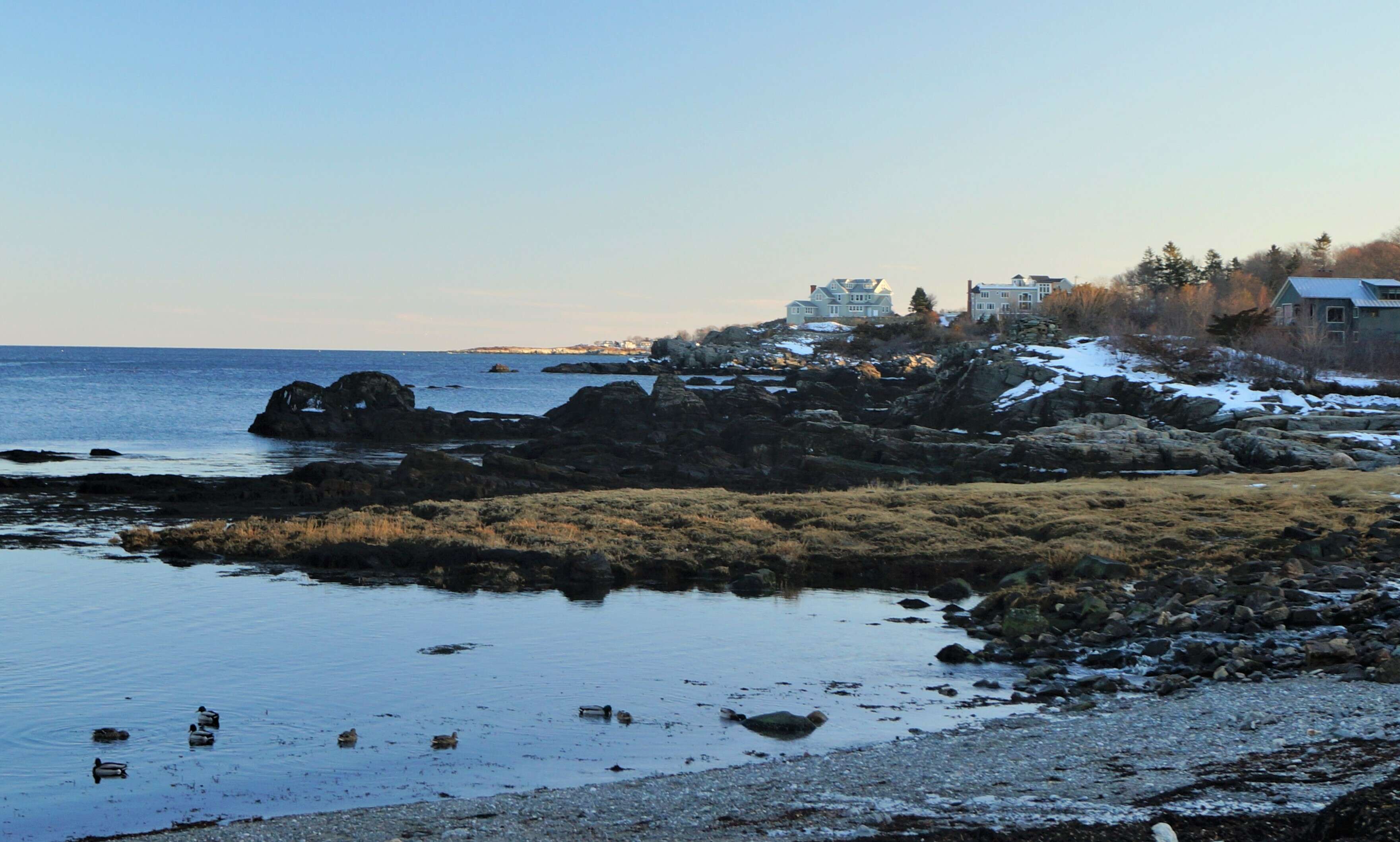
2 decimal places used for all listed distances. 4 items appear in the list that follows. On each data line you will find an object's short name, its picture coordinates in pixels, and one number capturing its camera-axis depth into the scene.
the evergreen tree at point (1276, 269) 123.81
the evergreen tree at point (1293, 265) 126.00
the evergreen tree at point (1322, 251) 133.50
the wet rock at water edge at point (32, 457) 52.69
